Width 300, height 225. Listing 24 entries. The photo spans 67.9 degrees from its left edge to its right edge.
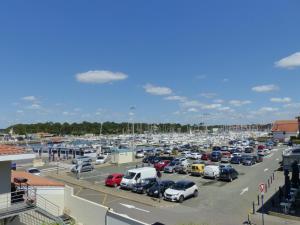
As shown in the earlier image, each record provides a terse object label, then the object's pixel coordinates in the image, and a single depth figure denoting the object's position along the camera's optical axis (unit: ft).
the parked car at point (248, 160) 123.20
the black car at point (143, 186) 75.38
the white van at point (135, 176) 80.71
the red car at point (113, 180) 84.69
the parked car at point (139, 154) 154.96
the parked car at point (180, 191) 66.67
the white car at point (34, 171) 102.34
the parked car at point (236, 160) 126.96
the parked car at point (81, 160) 115.13
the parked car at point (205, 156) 140.00
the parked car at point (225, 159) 132.00
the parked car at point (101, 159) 133.61
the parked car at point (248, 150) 171.76
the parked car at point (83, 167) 107.02
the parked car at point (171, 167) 104.78
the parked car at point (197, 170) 97.71
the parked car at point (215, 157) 135.12
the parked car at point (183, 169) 102.82
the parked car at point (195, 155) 145.85
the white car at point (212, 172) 92.19
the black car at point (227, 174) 88.19
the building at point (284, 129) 274.50
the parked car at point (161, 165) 110.31
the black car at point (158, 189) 70.52
